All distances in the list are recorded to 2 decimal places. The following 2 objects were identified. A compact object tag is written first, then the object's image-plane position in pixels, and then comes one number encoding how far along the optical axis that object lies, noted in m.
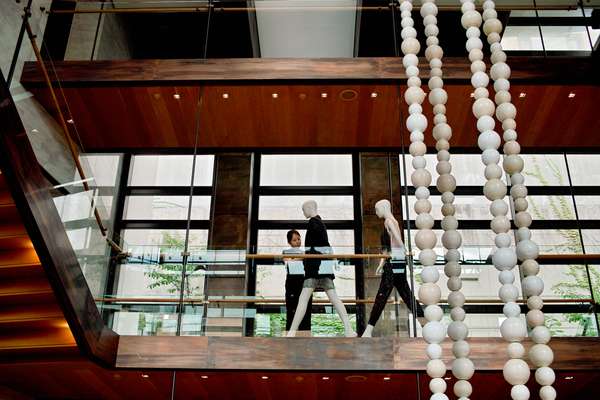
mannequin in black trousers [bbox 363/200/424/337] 5.53
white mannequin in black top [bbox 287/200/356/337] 5.67
